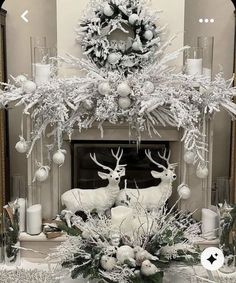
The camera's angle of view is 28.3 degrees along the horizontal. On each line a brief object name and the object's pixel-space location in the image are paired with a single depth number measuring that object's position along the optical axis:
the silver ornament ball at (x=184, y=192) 2.93
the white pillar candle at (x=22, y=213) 2.96
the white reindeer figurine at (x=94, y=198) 2.93
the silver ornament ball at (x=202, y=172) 2.90
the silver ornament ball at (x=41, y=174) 2.93
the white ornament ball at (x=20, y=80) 2.80
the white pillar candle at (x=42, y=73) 2.86
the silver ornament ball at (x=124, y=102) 2.71
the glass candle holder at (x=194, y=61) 2.89
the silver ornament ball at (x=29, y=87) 2.75
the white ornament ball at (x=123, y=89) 2.67
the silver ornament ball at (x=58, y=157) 2.85
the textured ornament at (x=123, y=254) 2.03
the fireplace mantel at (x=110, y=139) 3.02
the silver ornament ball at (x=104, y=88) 2.68
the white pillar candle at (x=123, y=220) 2.13
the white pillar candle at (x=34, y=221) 2.97
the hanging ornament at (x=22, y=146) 2.85
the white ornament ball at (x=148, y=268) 2.03
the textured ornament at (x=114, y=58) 2.88
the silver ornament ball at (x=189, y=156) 2.86
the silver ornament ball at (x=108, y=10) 2.87
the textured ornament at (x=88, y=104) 2.78
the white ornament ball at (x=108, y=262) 2.03
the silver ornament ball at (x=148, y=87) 2.71
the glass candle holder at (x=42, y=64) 2.86
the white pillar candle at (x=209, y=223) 2.96
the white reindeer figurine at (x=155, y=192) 2.92
